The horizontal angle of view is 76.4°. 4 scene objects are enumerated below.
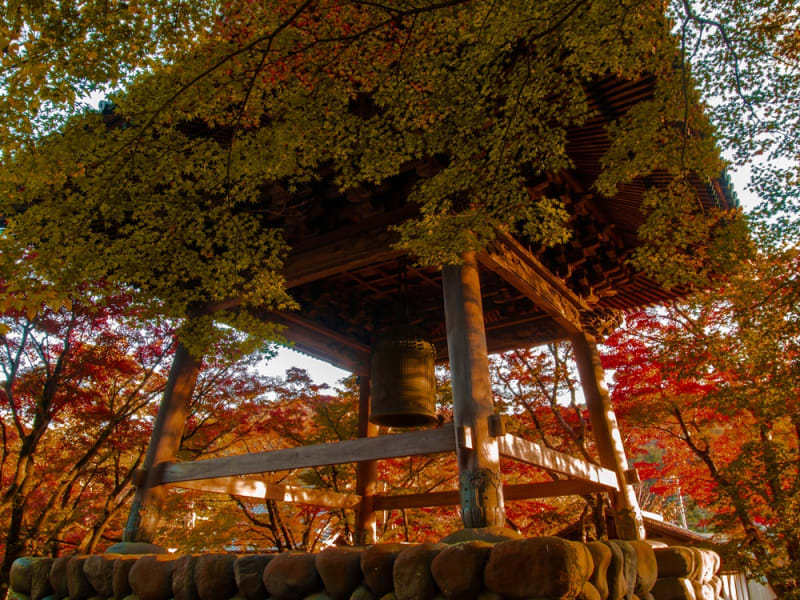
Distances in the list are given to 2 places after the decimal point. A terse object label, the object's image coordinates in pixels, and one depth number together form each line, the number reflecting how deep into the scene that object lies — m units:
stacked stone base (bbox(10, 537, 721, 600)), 2.31
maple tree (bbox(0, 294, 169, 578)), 7.54
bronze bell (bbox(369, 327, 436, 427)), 5.91
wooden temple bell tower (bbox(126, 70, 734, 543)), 4.23
